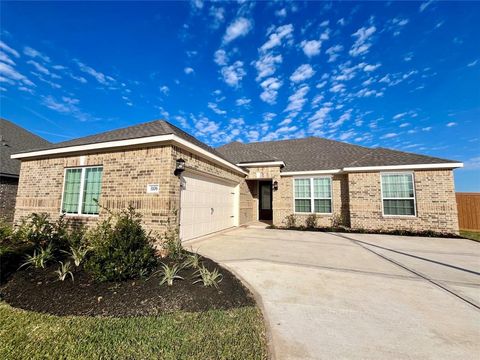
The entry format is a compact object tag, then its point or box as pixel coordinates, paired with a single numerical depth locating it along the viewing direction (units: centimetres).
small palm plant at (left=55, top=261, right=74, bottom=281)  393
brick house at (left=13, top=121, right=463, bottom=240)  654
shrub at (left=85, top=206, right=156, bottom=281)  386
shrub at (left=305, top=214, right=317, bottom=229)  1172
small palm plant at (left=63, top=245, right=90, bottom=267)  448
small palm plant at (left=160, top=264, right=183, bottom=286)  379
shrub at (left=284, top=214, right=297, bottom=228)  1220
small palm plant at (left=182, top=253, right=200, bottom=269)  452
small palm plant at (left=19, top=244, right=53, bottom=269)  452
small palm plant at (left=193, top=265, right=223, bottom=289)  381
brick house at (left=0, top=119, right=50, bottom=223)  1078
